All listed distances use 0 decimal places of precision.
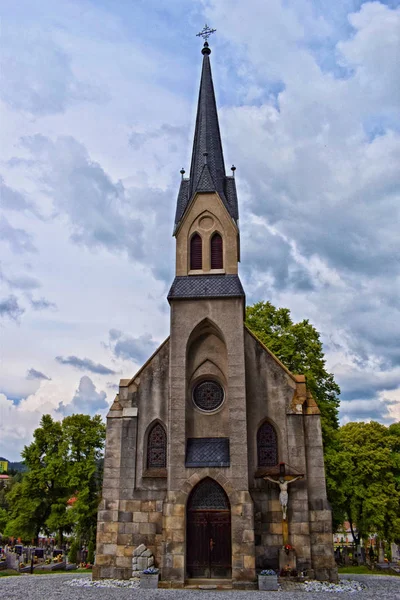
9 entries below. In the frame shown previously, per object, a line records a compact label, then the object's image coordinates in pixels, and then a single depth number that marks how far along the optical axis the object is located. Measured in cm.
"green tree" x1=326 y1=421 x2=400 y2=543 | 2878
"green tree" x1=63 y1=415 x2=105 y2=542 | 3172
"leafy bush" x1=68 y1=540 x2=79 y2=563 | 3146
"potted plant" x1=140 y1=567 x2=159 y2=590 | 1834
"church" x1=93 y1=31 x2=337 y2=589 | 1959
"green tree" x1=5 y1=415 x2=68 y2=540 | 3309
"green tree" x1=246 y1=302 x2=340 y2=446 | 2909
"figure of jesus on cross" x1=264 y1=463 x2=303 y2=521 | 1972
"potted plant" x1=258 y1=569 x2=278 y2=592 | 1772
